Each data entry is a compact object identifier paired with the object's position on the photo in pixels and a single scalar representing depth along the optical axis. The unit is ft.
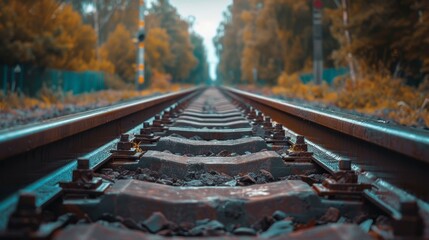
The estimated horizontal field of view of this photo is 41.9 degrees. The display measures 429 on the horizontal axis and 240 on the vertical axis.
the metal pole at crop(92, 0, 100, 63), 155.43
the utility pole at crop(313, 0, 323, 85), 81.57
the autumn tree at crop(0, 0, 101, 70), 63.10
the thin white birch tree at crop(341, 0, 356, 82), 65.98
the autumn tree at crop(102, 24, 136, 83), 147.84
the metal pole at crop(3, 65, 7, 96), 61.26
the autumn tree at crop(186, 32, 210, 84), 397.60
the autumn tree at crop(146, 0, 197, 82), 261.65
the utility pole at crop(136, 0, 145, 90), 79.66
